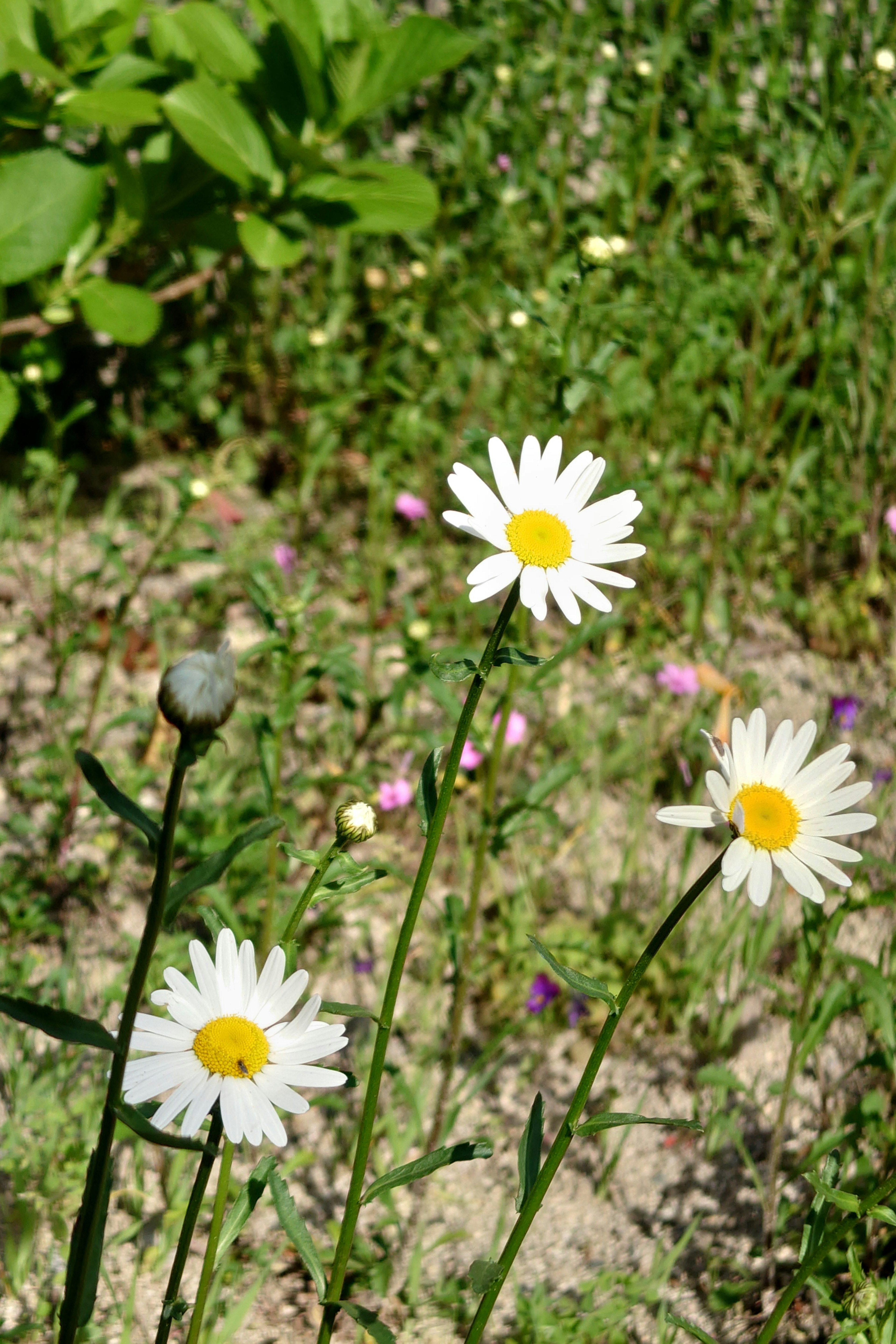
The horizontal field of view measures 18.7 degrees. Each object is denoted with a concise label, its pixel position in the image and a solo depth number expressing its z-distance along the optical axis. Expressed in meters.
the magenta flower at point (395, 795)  1.08
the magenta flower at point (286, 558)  1.27
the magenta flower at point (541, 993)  0.97
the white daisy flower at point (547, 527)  0.71
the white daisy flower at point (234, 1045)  0.69
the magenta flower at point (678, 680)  1.22
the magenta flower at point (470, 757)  1.07
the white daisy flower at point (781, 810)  0.70
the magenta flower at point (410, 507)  1.32
